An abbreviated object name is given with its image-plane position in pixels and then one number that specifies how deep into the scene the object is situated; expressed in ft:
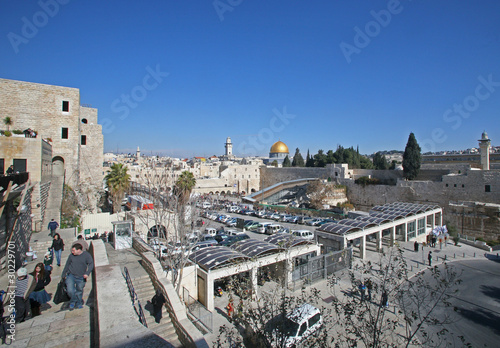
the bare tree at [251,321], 16.77
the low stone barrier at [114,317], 11.29
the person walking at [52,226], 38.32
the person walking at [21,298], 14.93
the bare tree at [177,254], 29.02
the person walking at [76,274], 16.62
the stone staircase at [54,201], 47.80
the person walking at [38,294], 16.35
